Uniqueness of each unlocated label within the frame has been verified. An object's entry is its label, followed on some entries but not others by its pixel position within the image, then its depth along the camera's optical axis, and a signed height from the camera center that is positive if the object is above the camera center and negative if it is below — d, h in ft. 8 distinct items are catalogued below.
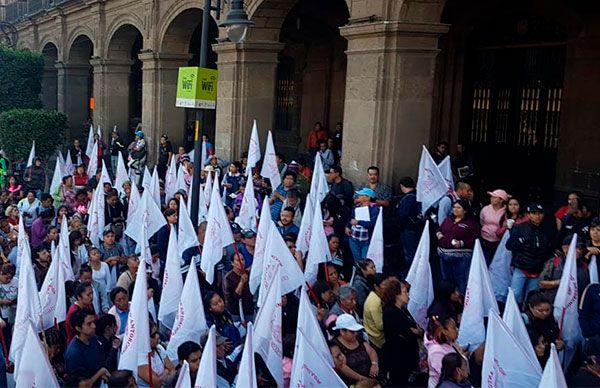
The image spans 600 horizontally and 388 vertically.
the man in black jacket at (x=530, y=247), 24.08 -4.57
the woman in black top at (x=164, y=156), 54.60 -4.48
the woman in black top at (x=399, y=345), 19.43 -6.53
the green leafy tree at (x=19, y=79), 78.79 +1.60
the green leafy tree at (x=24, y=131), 67.72 -3.73
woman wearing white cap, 17.95 -6.36
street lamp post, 29.04 +2.81
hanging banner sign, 31.83 +0.59
